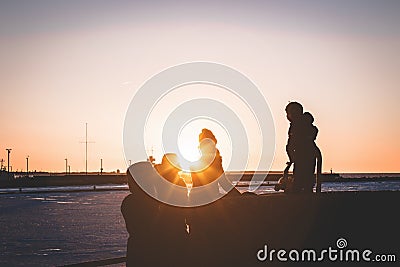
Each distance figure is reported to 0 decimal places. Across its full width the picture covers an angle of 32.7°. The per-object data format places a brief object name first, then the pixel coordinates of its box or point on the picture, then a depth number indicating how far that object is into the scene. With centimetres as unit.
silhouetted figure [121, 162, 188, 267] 672
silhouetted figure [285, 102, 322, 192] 1018
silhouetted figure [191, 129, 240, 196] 917
